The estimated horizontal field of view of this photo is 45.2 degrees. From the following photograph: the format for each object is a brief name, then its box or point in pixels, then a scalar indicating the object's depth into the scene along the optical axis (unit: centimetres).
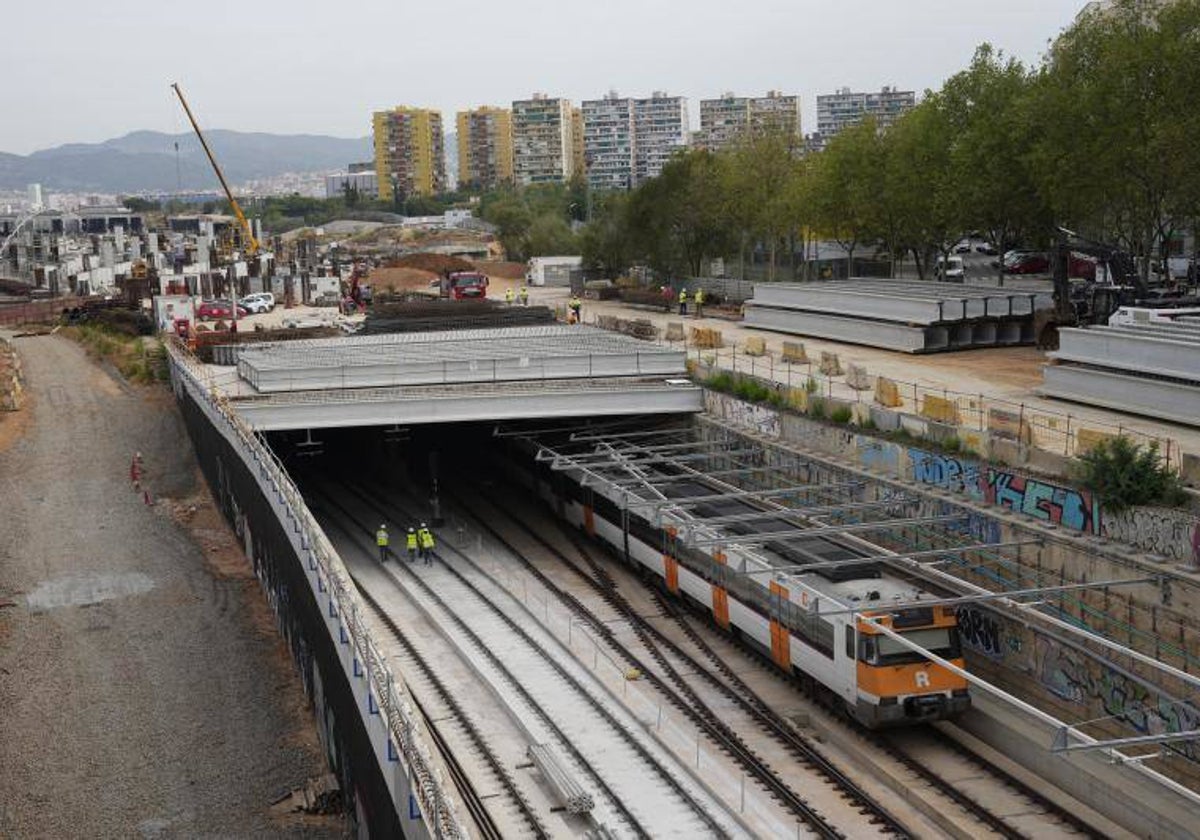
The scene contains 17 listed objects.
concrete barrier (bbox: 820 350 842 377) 4038
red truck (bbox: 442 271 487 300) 7588
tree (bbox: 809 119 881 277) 5753
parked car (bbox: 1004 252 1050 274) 7550
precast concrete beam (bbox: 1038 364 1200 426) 3005
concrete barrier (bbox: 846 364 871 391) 3703
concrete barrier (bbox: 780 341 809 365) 4362
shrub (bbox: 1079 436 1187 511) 2331
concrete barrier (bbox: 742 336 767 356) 4569
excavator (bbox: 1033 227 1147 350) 4306
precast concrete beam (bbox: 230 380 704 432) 3872
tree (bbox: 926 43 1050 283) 4706
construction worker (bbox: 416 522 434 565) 3678
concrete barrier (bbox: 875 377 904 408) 3338
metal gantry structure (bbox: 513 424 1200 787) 2222
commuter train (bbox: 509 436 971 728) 2247
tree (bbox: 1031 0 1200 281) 3962
